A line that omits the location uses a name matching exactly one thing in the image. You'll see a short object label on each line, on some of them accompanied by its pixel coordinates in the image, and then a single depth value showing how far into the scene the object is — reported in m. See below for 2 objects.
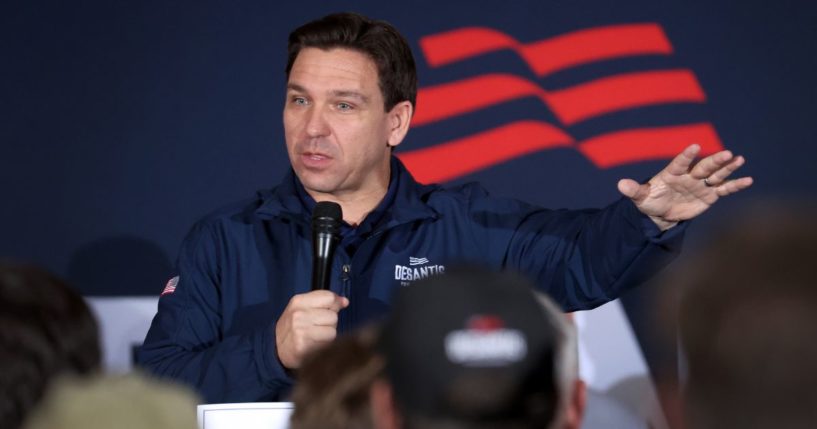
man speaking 5.61
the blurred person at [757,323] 2.61
